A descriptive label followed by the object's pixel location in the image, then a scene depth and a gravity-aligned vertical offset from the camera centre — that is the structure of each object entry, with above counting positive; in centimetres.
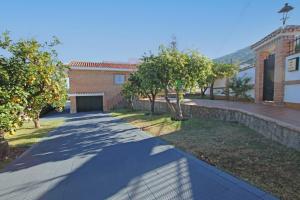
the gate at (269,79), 1269 +85
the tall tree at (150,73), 1123 +114
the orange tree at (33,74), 606 +61
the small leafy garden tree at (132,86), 1673 +45
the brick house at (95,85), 2338 +79
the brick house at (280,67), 1005 +146
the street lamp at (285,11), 1181 +515
